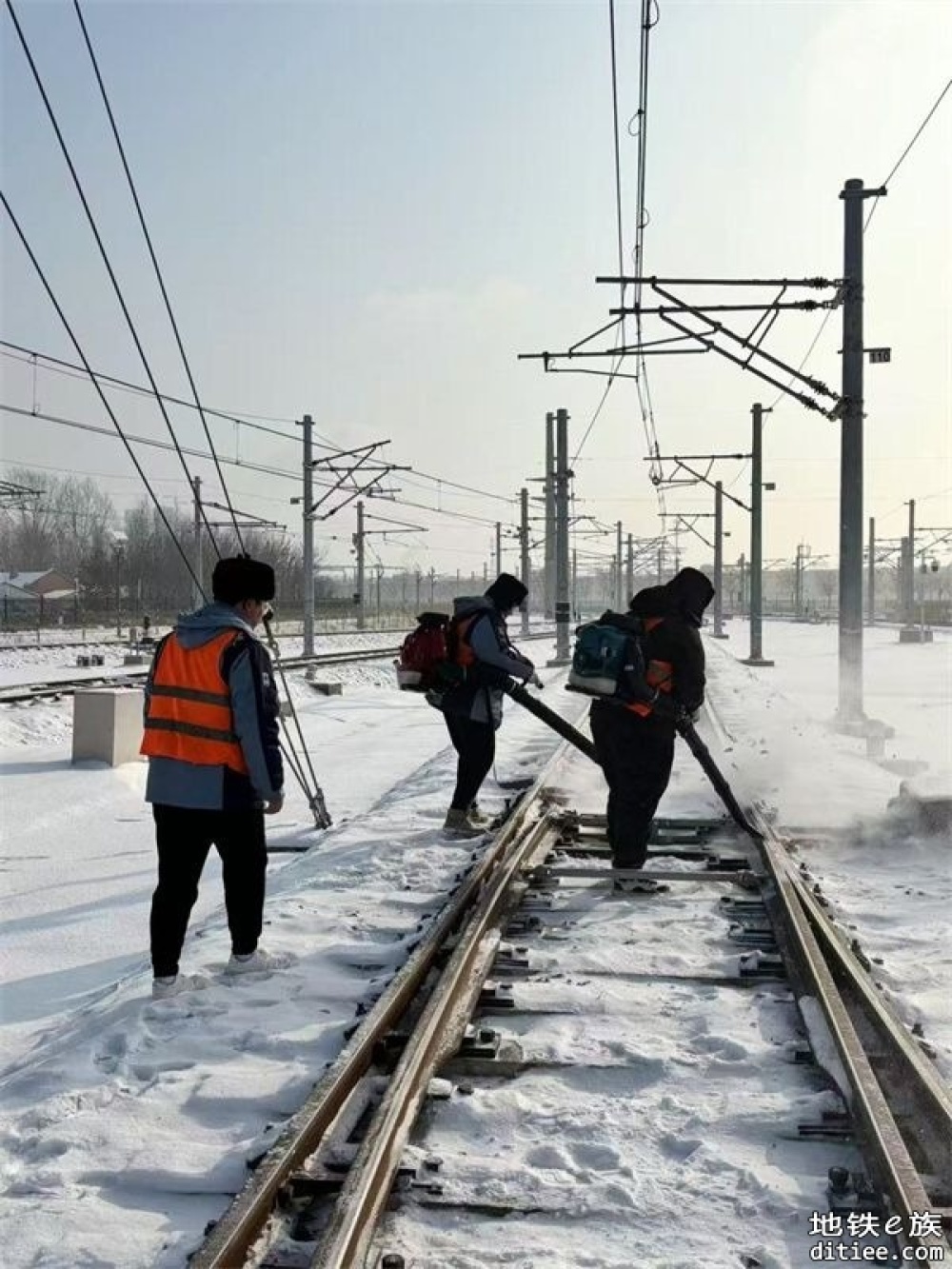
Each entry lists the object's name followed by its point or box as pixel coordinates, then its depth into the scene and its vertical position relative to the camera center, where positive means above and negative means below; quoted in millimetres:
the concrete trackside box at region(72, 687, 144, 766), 14297 -1300
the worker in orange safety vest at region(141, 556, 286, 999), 5453 -629
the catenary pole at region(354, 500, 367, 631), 53431 +2450
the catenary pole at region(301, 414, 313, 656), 32844 +2148
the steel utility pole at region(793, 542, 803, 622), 98938 +1819
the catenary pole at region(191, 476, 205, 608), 34656 +2732
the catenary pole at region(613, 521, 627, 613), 72619 +2109
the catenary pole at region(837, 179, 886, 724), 15719 +1760
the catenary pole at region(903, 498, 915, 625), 67188 +1519
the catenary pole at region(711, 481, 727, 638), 45969 +2192
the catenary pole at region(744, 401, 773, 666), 32625 +2808
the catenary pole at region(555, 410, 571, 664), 30828 +2087
